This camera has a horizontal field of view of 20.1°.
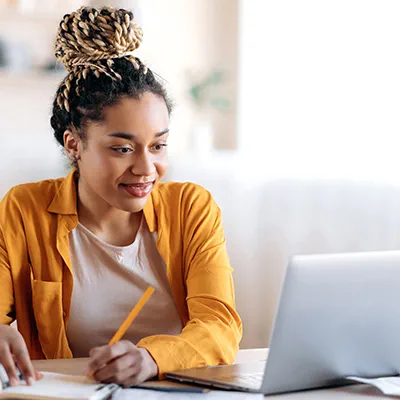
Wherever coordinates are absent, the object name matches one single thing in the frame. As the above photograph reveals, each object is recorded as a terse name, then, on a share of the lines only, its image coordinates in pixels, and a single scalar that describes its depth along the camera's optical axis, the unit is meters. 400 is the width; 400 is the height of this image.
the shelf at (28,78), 3.23
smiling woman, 1.71
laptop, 1.33
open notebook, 1.34
